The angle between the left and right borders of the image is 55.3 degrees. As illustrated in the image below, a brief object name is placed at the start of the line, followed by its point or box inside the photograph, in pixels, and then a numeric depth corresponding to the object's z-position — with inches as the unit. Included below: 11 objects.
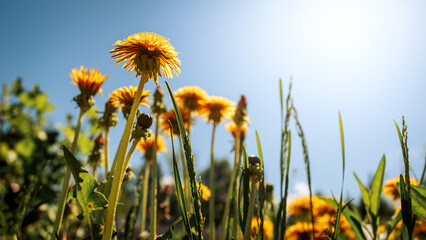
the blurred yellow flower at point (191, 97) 20.9
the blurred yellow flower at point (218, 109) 21.7
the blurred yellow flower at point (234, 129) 22.5
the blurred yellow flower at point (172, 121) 20.8
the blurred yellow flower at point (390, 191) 25.1
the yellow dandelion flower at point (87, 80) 15.2
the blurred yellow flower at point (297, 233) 20.9
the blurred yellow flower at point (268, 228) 21.8
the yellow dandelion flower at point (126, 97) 14.5
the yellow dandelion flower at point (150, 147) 19.6
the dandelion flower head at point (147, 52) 11.8
